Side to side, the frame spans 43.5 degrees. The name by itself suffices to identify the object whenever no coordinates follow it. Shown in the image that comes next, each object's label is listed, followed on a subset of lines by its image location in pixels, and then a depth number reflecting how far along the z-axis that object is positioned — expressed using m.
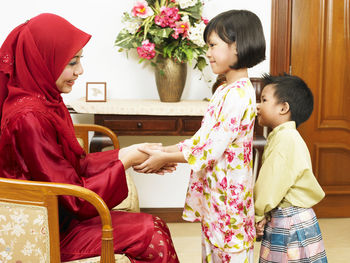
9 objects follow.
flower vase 3.20
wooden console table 3.07
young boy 1.99
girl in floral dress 1.83
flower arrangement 3.07
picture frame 3.25
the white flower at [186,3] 3.14
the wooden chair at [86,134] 2.68
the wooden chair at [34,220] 1.46
